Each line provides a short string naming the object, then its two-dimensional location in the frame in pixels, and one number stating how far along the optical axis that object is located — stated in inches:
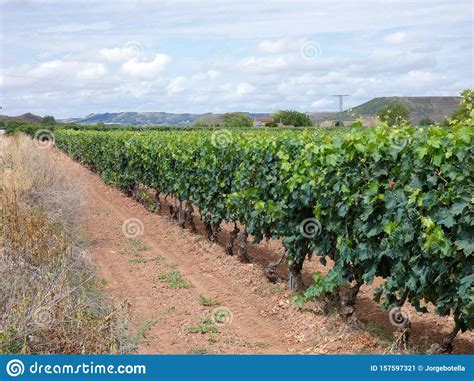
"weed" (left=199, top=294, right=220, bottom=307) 360.5
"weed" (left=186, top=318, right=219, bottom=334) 313.9
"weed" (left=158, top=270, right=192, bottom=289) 399.0
